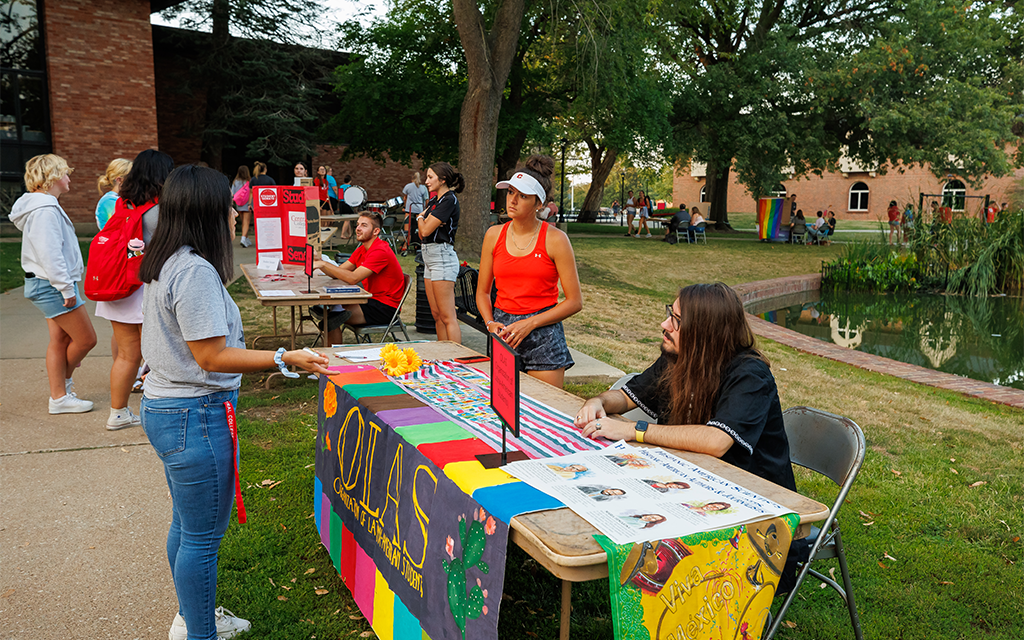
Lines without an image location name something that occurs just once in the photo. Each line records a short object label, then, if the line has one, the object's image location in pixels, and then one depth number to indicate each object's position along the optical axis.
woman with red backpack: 4.29
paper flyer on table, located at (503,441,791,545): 1.86
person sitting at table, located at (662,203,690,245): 22.11
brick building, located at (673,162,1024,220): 47.62
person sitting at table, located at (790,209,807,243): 25.31
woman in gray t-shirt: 2.38
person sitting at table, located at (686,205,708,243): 22.64
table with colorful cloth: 1.80
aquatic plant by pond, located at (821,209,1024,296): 14.90
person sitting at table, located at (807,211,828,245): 25.11
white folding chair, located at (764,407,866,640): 2.48
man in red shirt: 6.47
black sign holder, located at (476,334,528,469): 2.14
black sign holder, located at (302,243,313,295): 6.07
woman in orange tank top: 3.98
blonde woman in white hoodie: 4.98
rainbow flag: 25.49
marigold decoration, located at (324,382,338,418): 3.33
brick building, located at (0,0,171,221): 17.27
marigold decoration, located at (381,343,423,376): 3.34
